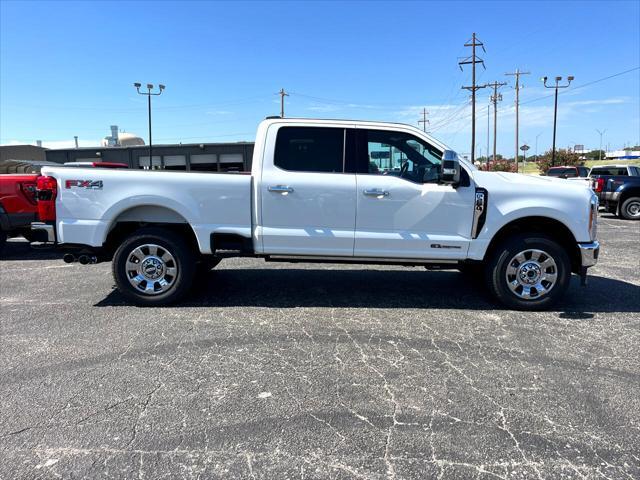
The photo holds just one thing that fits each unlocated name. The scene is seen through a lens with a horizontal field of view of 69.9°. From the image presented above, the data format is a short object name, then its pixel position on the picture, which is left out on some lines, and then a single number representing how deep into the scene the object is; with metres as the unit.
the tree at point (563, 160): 54.66
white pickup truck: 5.17
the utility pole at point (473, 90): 44.28
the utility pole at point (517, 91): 53.81
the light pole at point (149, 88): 42.76
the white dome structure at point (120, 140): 56.37
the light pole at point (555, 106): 42.31
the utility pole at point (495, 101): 58.50
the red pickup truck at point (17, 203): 8.27
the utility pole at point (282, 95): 55.41
